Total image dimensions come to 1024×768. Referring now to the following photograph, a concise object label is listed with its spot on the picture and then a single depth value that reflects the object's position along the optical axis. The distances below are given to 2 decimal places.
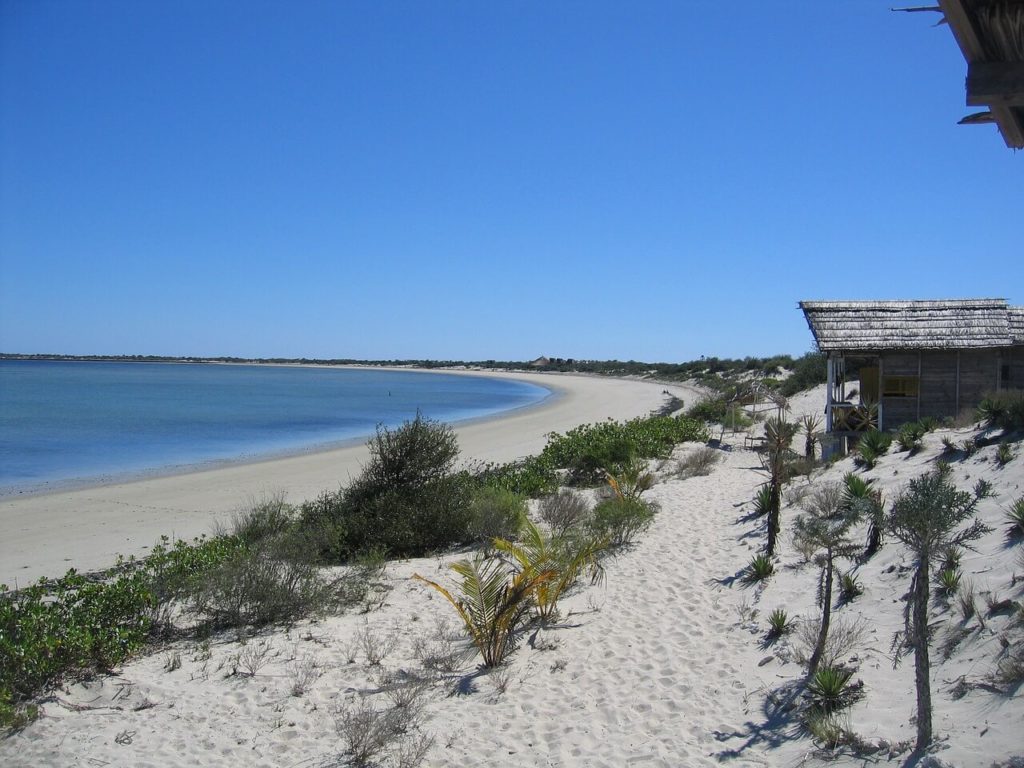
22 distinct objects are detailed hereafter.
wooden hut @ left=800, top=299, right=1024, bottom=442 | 15.05
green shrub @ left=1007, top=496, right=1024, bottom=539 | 5.98
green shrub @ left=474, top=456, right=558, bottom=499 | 12.68
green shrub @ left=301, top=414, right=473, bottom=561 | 9.41
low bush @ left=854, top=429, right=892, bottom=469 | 10.80
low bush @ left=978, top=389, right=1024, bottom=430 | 9.41
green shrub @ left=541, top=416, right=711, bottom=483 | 14.52
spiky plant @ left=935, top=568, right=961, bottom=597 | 5.42
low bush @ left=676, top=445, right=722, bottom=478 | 14.04
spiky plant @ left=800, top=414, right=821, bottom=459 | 13.34
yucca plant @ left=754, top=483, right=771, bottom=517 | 9.48
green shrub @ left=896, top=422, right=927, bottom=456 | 10.58
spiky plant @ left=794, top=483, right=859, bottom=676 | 5.05
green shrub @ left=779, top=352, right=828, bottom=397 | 29.25
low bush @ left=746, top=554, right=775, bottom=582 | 7.25
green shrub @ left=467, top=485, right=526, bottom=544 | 9.84
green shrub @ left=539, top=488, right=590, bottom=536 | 10.23
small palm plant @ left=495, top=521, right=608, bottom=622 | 6.77
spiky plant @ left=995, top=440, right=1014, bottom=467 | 8.07
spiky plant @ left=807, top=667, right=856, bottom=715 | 4.54
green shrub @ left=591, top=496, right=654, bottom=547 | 9.18
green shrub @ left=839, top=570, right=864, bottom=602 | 6.15
